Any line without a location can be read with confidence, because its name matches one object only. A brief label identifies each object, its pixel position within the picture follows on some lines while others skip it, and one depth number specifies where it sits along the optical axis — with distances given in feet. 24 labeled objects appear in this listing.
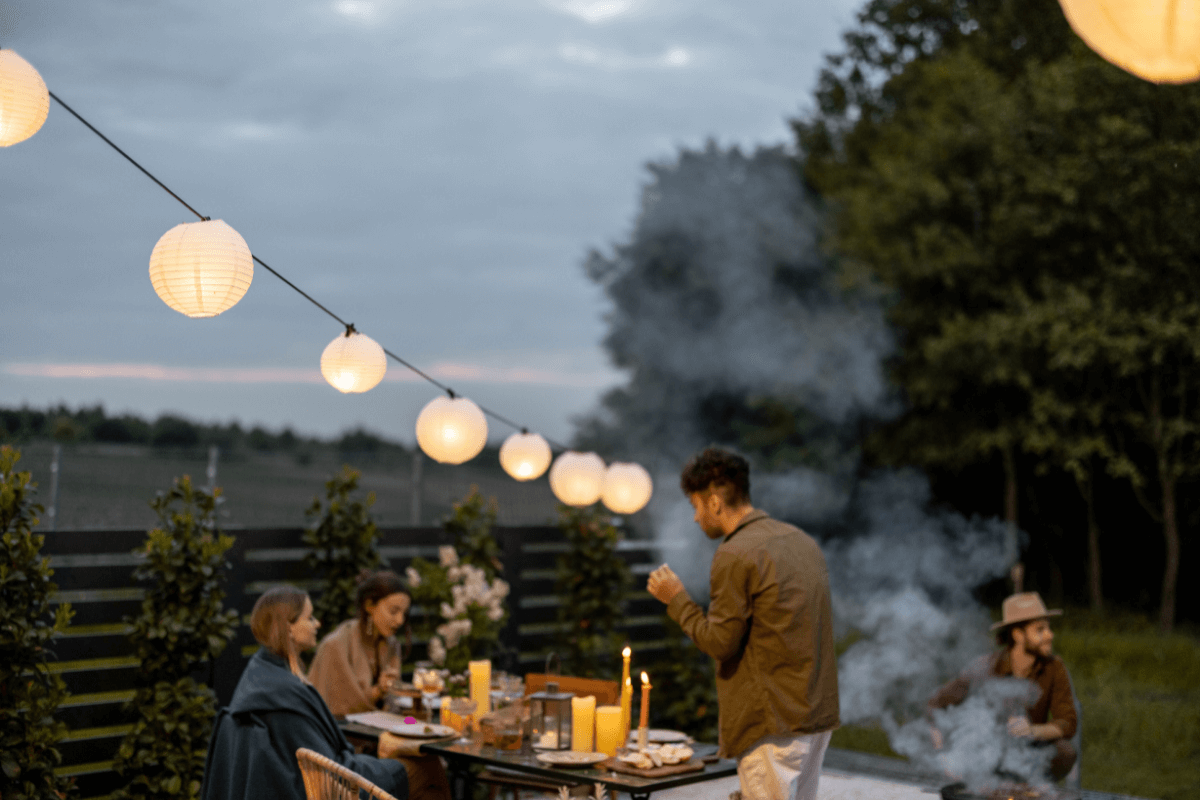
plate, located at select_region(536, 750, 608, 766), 12.66
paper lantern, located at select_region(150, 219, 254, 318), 11.51
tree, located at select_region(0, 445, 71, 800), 14.47
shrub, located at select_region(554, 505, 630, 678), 24.98
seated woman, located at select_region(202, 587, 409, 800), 11.87
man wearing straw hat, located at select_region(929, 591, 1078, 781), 15.23
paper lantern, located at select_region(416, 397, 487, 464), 16.26
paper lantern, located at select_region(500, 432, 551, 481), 19.30
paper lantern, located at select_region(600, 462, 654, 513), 21.04
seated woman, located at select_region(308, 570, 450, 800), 16.28
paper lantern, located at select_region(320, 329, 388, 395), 14.16
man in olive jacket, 10.76
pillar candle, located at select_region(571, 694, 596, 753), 13.25
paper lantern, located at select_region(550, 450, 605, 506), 20.88
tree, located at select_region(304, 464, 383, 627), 20.30
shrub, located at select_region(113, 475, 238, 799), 16.65
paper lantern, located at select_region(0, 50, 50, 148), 10.41
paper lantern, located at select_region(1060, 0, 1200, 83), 6.34
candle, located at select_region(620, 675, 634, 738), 12.52
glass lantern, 13.39
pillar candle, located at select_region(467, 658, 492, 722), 14.96
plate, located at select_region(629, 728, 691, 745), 13.98
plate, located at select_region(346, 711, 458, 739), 14.39
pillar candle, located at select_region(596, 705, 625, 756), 13.25
